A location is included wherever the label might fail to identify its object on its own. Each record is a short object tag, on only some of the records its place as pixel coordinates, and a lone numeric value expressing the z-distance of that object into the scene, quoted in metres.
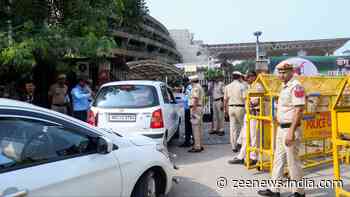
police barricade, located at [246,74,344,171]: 6.44
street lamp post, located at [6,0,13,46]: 7.60
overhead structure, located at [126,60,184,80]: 17.38
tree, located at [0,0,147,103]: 7.51
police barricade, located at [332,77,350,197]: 4.51
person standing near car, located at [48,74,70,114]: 9.05
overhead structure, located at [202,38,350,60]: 38.84
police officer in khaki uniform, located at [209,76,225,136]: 11.11
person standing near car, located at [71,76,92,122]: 8.94
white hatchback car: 7.23
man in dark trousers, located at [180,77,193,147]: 9.55
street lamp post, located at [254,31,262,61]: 23.55
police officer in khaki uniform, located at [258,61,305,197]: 4.73
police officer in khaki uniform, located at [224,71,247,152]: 8.12
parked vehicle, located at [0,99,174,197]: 2.91
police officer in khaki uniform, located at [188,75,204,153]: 8.40
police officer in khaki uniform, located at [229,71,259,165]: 6.96
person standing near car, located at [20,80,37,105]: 8.65
